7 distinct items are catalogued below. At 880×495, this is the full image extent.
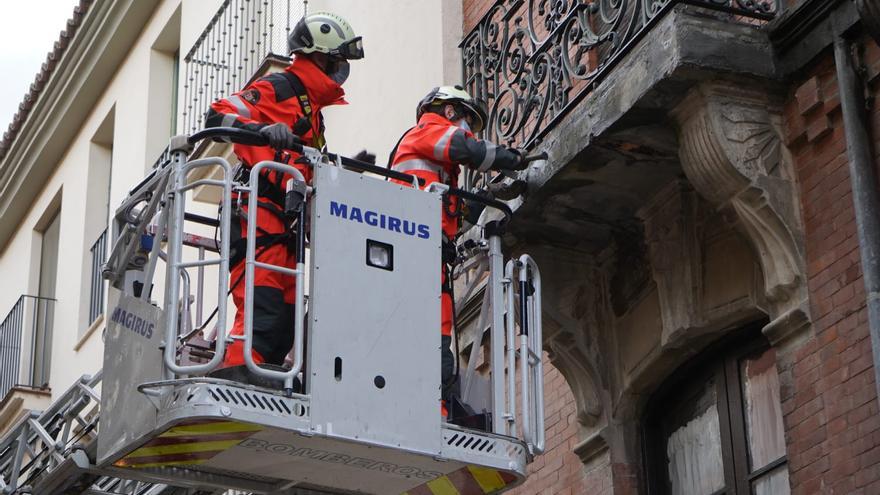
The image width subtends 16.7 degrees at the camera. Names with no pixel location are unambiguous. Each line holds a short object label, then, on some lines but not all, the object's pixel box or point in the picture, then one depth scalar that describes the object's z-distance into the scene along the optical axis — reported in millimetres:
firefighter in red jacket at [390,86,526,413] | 15028
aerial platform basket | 13188
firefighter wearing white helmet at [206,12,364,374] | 14218
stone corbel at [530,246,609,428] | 17101
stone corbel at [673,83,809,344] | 14255
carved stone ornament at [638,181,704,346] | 15837
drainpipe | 13151
